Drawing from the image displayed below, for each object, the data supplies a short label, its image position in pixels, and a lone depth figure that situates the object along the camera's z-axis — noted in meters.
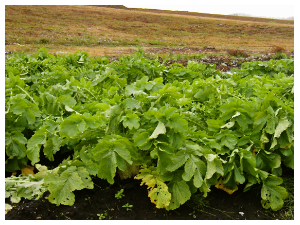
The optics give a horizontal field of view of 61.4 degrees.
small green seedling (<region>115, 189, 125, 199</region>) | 1.94
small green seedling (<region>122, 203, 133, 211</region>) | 1.87
